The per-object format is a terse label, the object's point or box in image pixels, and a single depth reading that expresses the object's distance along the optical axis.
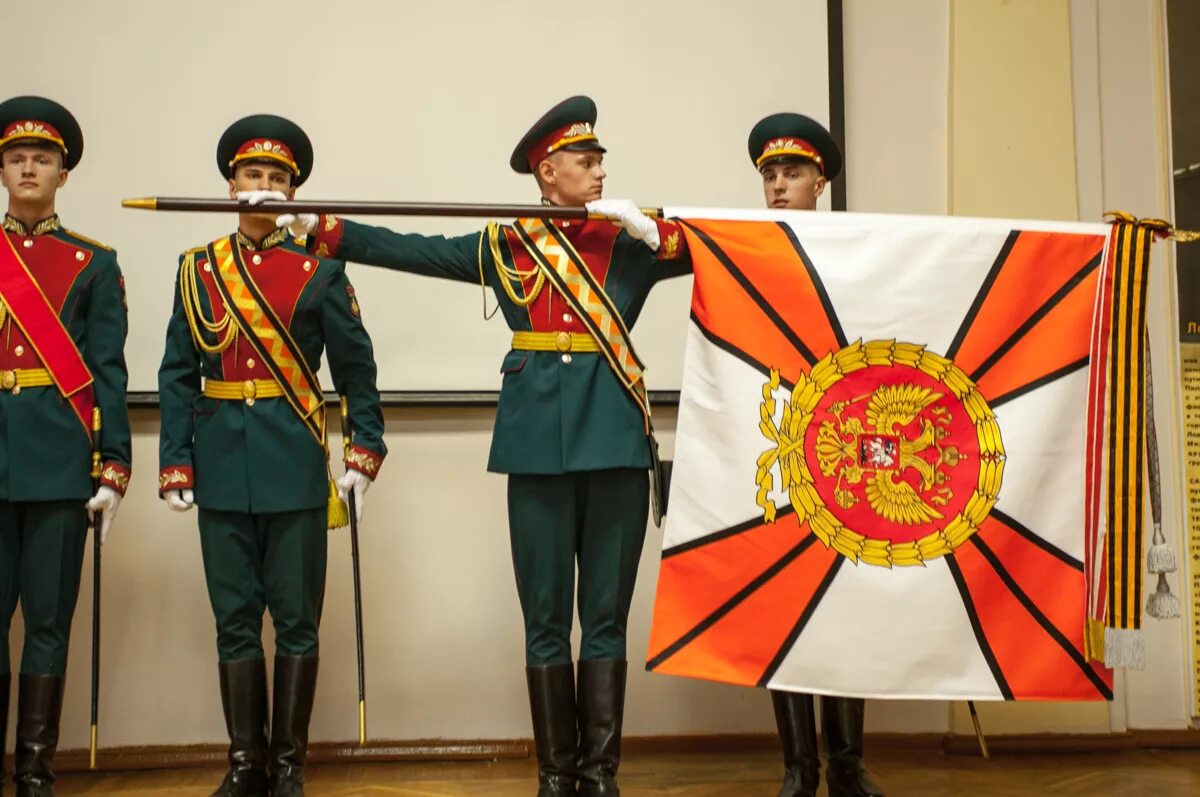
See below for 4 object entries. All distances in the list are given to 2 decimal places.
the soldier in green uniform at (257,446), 2.50
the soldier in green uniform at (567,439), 2.37
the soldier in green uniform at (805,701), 2.51
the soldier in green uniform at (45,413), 2.48
